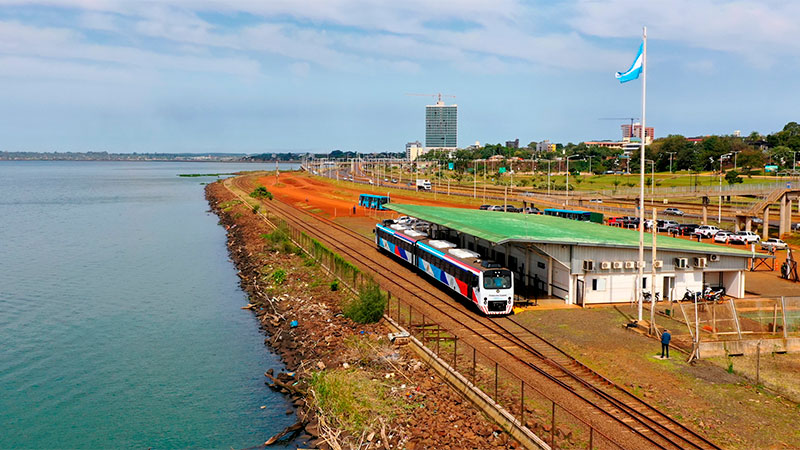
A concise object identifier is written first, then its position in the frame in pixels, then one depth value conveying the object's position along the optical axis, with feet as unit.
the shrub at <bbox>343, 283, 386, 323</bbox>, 116.06
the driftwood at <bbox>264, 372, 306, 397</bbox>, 94.93
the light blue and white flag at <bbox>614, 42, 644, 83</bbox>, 108.47
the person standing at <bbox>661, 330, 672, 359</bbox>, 89.20
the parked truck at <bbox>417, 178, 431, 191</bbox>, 440.45
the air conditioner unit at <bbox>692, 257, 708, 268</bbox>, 123.03
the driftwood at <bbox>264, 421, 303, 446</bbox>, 80.77
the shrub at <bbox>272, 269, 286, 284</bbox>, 169.13
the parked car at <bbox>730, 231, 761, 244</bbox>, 202.18
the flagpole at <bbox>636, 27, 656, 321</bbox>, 105.29
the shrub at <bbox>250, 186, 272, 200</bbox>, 412.36
